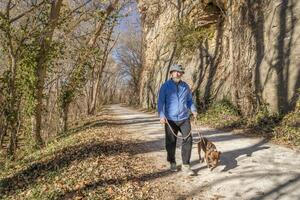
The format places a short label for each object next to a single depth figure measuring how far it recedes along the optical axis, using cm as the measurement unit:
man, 433
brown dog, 436
